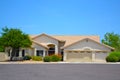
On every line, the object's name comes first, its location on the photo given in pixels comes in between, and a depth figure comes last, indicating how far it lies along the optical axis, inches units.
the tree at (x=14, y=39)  955.9
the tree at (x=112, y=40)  1755.9
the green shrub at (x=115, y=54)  951.4
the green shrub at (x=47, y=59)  955.1
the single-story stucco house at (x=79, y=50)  1055.2
